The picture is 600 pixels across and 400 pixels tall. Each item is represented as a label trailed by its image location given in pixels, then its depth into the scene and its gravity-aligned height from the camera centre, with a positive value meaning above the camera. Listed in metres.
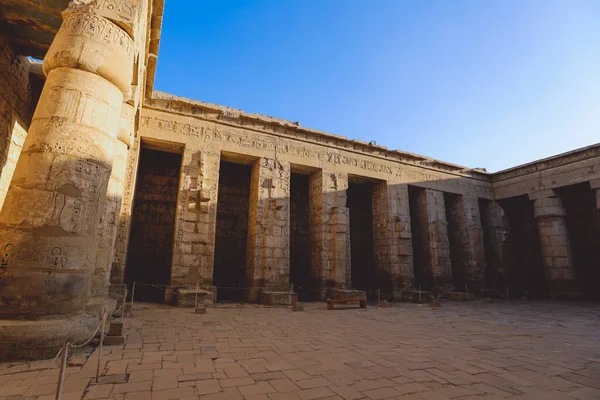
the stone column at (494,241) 14.81 +1.08
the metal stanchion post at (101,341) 2.88 -0.93
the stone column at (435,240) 13.24 +0.96
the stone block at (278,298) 9.53 -1.16
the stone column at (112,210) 5.96 +1.07
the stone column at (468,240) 14.05 +1.04
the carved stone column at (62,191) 3.31 +0.81
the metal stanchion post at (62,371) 1.93 -0.70
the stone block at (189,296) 8.30 -1.00
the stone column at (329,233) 11.30 +1.07
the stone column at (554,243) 13.17 +0.89
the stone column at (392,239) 12.46 +0.94
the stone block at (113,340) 4.09 -1.08
